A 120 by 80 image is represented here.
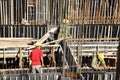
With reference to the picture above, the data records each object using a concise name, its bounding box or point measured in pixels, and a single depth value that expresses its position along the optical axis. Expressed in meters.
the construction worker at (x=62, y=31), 14.52
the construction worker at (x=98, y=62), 12.00
